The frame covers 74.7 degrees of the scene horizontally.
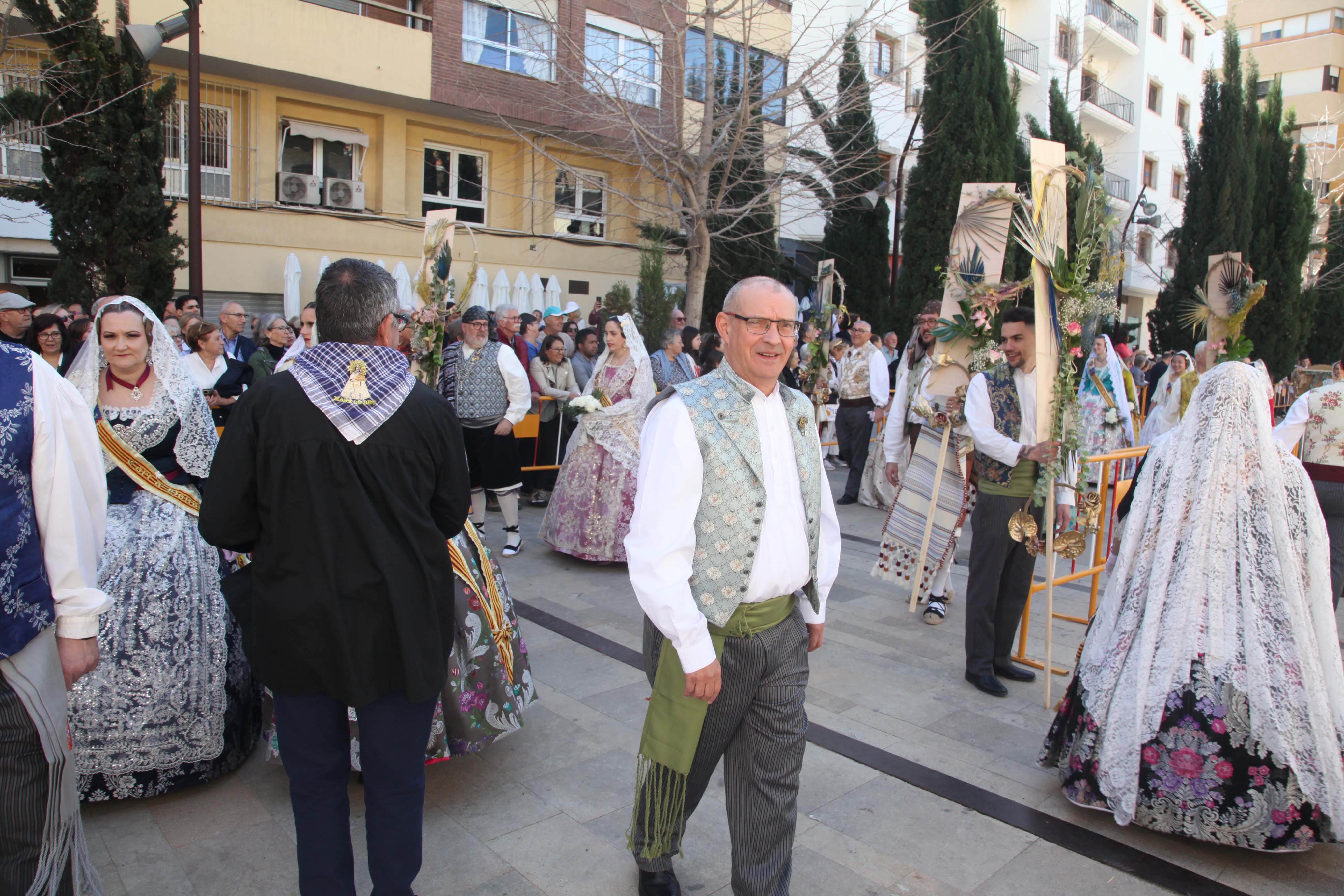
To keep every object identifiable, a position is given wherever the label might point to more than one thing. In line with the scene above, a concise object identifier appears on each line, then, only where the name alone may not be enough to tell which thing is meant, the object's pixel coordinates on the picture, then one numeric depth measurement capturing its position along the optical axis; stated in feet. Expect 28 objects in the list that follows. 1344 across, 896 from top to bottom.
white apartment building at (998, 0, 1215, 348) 86.89
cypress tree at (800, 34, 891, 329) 44.06
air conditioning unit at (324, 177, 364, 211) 49.19
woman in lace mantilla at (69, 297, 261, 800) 10.35
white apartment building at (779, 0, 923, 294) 59.36
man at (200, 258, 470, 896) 7.41
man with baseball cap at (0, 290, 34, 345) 22.85
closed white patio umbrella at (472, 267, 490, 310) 49.90
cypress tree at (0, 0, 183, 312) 31.14
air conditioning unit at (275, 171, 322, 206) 47.44
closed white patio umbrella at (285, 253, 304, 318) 44.88
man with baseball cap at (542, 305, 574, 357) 34.65
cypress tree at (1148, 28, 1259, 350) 74.90
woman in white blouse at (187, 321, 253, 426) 20.24
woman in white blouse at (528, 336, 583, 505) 30.37
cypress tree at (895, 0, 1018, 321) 61.16
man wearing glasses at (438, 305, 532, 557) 22.49
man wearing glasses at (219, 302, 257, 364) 25.70
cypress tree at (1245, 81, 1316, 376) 75.31
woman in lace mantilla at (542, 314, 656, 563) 22.02
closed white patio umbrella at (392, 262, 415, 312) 42.55
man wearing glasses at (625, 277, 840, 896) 7.66
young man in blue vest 14.80
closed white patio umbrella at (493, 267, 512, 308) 50.60
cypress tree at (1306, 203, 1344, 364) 89.15
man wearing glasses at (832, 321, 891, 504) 31.48
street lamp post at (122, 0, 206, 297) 28.96
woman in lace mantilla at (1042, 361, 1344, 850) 9.71
